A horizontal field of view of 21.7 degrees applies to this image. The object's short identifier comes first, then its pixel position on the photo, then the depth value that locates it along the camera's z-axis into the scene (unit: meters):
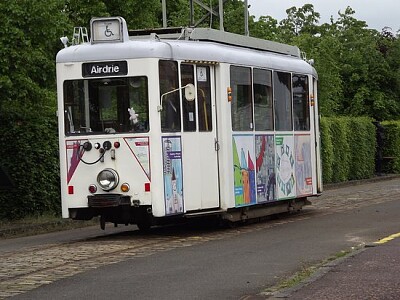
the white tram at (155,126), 16.27
